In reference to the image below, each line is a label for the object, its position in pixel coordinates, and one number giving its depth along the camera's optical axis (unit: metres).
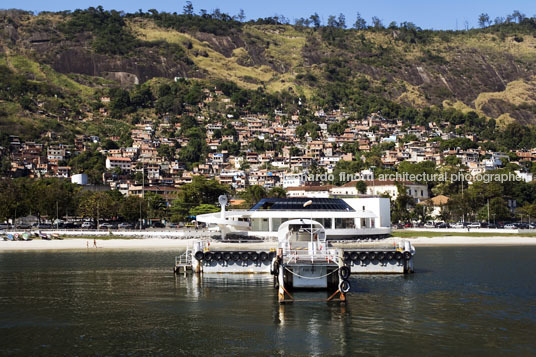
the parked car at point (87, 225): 139.75
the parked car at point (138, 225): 142.02
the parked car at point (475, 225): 139.66
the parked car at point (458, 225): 139.75
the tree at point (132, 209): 141.88
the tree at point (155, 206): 154.59
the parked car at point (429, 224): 145.62
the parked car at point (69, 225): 139.70
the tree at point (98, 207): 141.00
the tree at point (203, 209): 143.88
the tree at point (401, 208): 154.12
